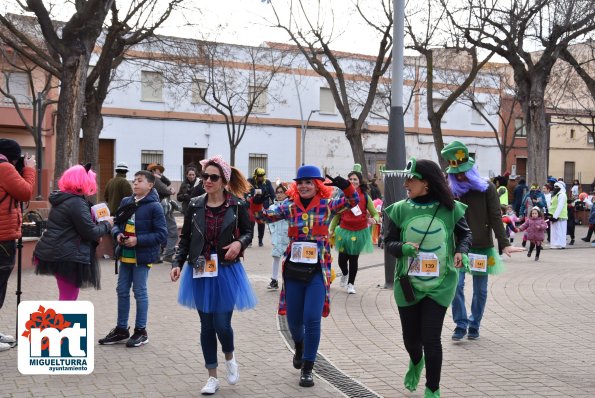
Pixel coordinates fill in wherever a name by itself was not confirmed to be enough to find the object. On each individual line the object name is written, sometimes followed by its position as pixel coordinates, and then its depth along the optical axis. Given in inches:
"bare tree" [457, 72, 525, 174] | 1770.4
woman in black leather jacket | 238.8
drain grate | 241.1
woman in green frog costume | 224.1
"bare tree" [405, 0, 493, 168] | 976.3
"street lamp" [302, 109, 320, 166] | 1695.4
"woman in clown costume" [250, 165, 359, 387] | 253.1
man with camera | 283.0
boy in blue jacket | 302.2
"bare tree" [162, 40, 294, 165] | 1540.4
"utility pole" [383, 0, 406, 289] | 462.3
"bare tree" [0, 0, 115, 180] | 613.9
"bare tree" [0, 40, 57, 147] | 1262.4
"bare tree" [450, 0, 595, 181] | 912.3
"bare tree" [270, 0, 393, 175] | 1048.8
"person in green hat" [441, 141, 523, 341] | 302.7
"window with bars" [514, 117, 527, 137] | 2092.3
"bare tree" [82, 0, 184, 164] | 807.7
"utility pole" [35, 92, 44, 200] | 1067.3
